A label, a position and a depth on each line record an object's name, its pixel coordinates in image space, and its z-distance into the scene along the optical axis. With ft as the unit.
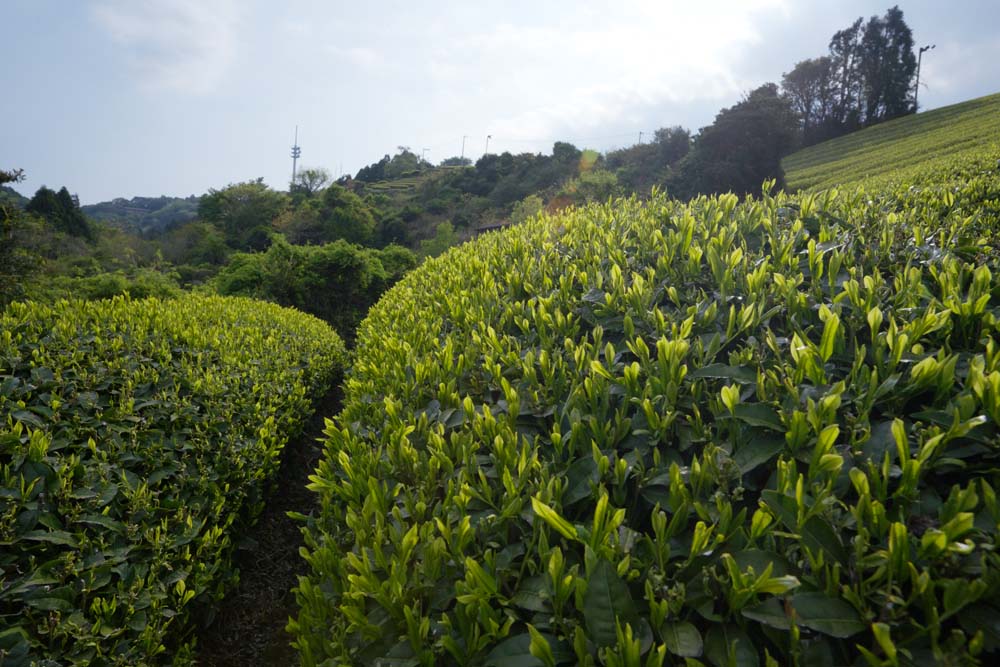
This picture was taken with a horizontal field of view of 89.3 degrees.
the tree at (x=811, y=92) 150.41
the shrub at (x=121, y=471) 7.72
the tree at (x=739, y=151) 77.51
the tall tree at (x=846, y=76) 145.18
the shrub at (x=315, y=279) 40.86
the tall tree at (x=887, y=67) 136.15
